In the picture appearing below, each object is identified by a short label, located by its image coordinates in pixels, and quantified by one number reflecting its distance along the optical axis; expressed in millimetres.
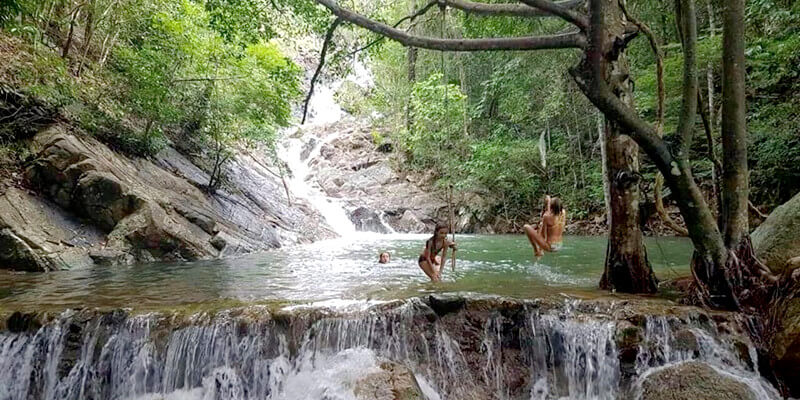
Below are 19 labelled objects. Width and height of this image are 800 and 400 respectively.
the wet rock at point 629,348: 4852
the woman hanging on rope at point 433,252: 7277
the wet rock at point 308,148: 29078
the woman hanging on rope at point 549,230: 7777
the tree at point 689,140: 4996
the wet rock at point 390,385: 4371
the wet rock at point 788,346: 4277
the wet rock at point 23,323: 5039
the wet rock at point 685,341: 4785
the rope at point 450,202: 6221
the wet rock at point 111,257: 9312
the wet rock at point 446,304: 5346
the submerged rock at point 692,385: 4238
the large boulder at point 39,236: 8273
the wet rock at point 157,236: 9984
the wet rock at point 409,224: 20969
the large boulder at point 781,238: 5359
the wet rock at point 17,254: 8227
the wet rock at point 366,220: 20922
